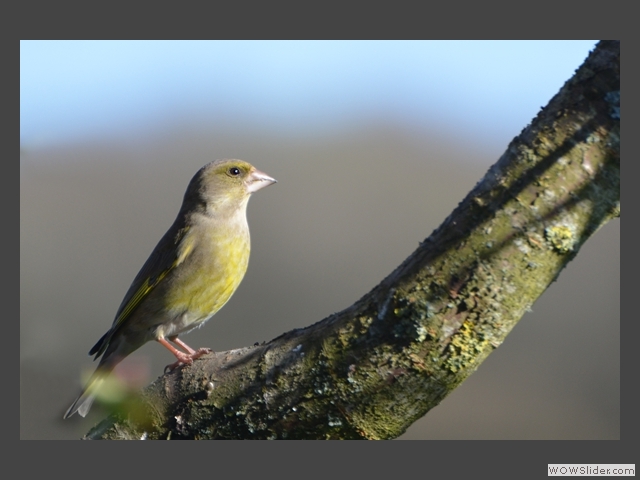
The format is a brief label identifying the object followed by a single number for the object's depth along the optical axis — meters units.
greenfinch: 11.60
